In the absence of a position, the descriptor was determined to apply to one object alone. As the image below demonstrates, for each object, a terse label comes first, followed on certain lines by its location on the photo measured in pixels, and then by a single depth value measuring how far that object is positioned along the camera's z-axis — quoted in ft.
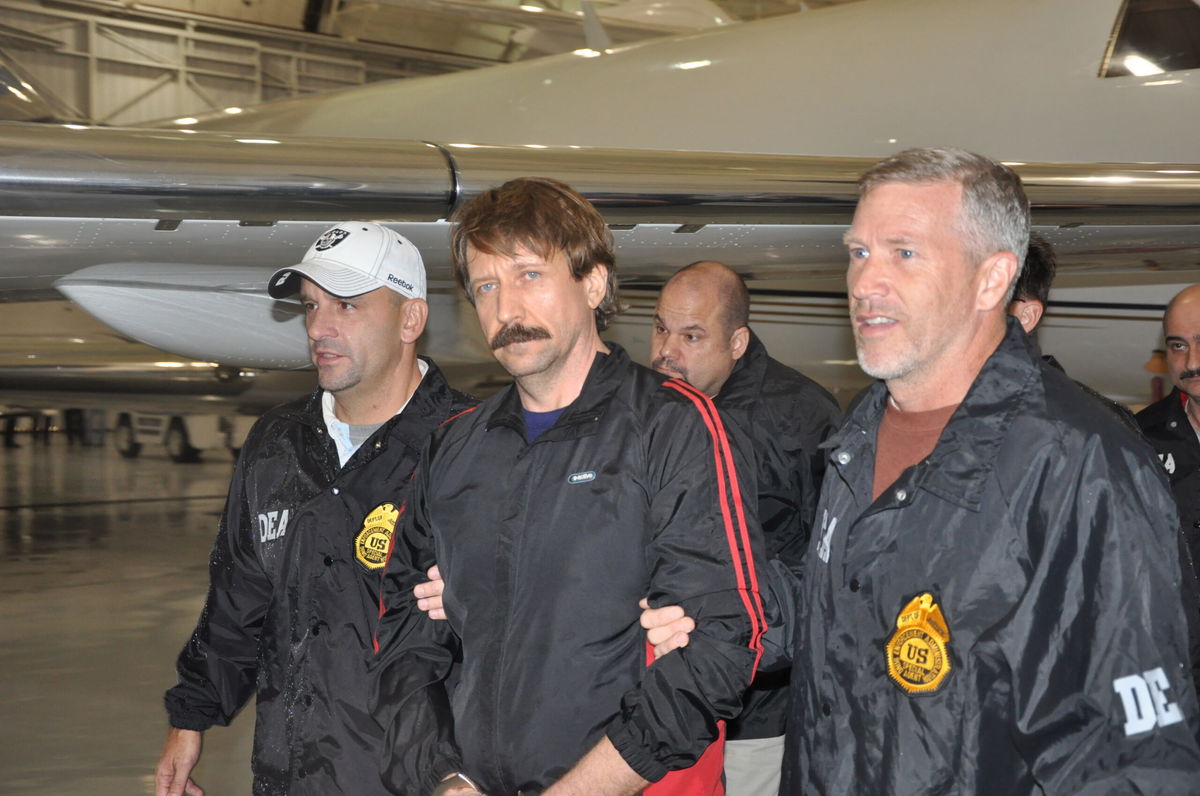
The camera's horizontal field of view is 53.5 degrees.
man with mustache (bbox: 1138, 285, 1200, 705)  12.40
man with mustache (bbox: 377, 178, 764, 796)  6.52
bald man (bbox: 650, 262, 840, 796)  12.21
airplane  13.69
